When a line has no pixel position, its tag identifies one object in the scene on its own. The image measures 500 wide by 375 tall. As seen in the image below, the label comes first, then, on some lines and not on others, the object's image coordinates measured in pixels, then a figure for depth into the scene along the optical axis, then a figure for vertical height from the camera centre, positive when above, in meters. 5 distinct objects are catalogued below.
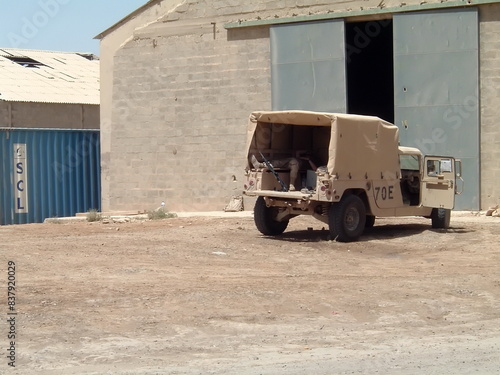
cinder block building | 22.14 +2.26
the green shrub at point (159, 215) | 23.41 -1.25
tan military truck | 16.31 -0.15
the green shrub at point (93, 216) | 23.66 -1.29
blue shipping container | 25.16 -0.18
